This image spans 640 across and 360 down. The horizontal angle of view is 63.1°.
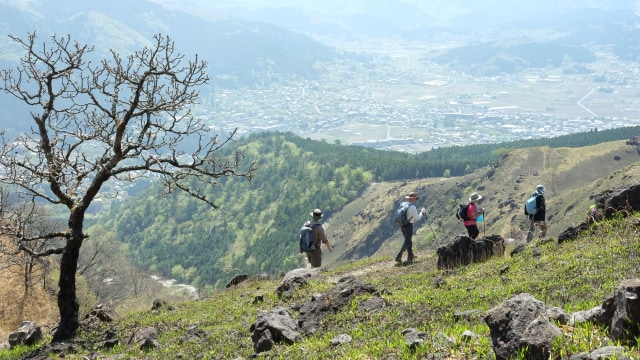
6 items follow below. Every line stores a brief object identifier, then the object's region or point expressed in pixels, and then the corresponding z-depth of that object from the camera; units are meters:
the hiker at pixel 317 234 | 21.55
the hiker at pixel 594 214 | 16.94
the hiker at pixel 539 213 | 21.14
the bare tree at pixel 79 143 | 16.12
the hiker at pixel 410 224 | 21.17
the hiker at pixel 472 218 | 21.05
